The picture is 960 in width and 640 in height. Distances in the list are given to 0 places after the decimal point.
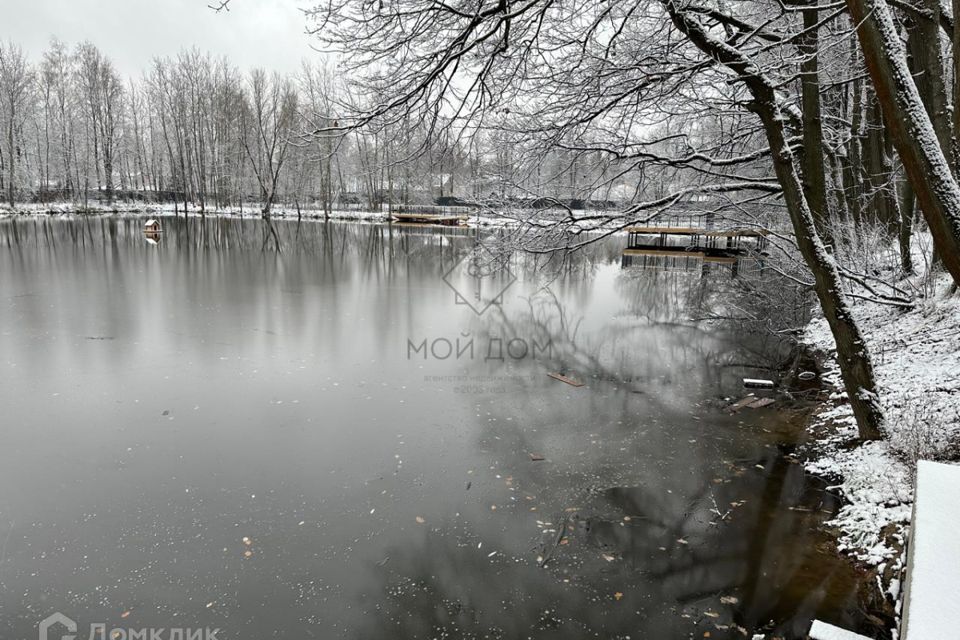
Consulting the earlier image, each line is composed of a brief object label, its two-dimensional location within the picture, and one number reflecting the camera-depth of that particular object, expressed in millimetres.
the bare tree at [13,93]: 41625
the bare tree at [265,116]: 46688
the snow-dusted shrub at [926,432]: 4797
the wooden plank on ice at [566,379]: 8612
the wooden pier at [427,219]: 48188
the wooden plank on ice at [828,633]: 3273
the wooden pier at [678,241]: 27875
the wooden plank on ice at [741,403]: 7719
